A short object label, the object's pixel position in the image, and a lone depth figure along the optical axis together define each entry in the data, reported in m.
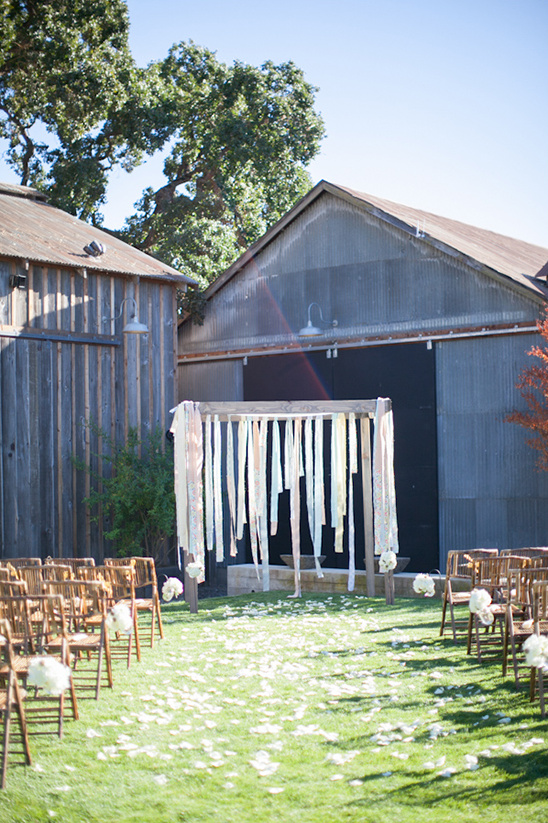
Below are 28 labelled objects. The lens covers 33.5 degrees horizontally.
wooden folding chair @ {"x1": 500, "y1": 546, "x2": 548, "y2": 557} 9.25
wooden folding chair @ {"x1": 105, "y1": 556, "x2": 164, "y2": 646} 8.87
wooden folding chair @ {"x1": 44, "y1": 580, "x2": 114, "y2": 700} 6.58
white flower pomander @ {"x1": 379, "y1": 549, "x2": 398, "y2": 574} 11.20
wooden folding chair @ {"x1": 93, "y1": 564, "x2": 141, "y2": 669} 8.09
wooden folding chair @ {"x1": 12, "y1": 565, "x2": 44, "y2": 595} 7.85
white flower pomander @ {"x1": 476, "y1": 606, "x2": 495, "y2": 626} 7.11
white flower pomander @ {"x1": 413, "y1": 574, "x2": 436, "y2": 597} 9.74
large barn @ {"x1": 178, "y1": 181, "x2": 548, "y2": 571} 13.09
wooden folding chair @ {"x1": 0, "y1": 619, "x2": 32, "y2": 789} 4.72
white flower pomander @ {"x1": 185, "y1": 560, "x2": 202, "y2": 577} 11.07
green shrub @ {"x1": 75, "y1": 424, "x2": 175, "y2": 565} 13.16
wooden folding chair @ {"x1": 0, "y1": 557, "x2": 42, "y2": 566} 8.87
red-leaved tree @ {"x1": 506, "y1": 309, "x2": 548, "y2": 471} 11.66
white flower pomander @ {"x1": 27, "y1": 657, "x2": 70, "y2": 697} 4.85
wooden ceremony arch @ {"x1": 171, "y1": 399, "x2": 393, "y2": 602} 11.47
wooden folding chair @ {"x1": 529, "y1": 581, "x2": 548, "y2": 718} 5.77
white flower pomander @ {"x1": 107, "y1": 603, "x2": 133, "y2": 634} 6.55
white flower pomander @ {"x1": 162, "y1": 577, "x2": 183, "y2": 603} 9.93
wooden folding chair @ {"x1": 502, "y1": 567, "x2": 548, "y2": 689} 6.62
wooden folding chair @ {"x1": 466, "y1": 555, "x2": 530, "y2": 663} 8.16
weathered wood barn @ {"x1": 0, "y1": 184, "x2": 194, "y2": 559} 12.56
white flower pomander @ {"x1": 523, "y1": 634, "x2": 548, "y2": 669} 5.33
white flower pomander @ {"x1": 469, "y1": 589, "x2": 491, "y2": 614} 7.04
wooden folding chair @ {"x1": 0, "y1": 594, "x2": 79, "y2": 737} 5.65
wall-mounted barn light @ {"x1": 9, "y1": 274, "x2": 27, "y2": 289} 12.60
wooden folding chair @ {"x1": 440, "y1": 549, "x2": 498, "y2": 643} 8.58
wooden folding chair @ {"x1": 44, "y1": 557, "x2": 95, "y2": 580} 8.87
